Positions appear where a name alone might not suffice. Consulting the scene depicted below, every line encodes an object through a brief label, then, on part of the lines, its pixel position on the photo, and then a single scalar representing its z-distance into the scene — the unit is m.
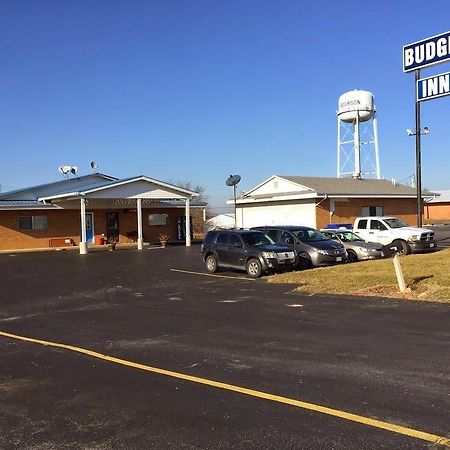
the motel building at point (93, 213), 33.47
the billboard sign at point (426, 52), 18.08
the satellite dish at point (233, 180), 40.19
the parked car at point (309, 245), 18.44
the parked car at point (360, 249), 20.22
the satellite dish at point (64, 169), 39.72
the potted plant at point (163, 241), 35.22
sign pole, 23.22
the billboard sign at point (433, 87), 18.17
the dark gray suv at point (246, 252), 17.22
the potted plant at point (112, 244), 33.33
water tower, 54.72
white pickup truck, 21.62
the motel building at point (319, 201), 37.12
